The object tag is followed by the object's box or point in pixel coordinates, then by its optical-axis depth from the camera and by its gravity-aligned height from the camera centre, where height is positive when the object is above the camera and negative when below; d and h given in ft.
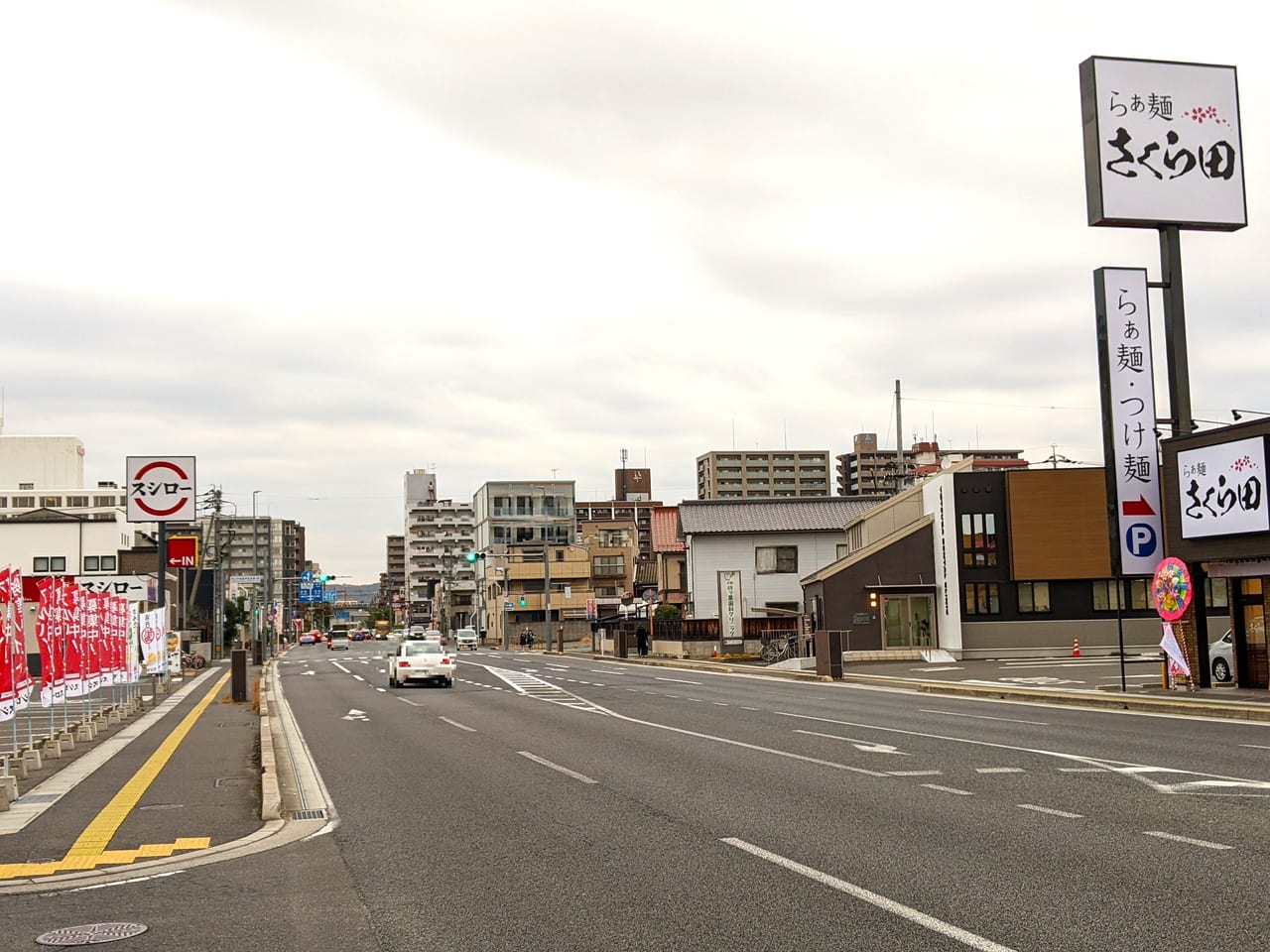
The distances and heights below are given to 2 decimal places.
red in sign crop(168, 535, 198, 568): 195.21 +8.10
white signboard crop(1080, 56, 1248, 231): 98.43 +35.72
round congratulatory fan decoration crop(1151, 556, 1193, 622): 89.66 -1.46
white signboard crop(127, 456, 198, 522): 124.57 +11.57
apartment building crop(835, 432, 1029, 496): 551.39 +55.02
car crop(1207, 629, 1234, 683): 96.02 -7.36
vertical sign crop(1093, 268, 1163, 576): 97.96 +12.10
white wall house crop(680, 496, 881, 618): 230.27 +5.76
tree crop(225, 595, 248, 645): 364.99 -6.21
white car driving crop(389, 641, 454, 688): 126.82 -7.82
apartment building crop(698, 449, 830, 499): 593.83 +54.92
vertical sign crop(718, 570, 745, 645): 203.62 -5.07
